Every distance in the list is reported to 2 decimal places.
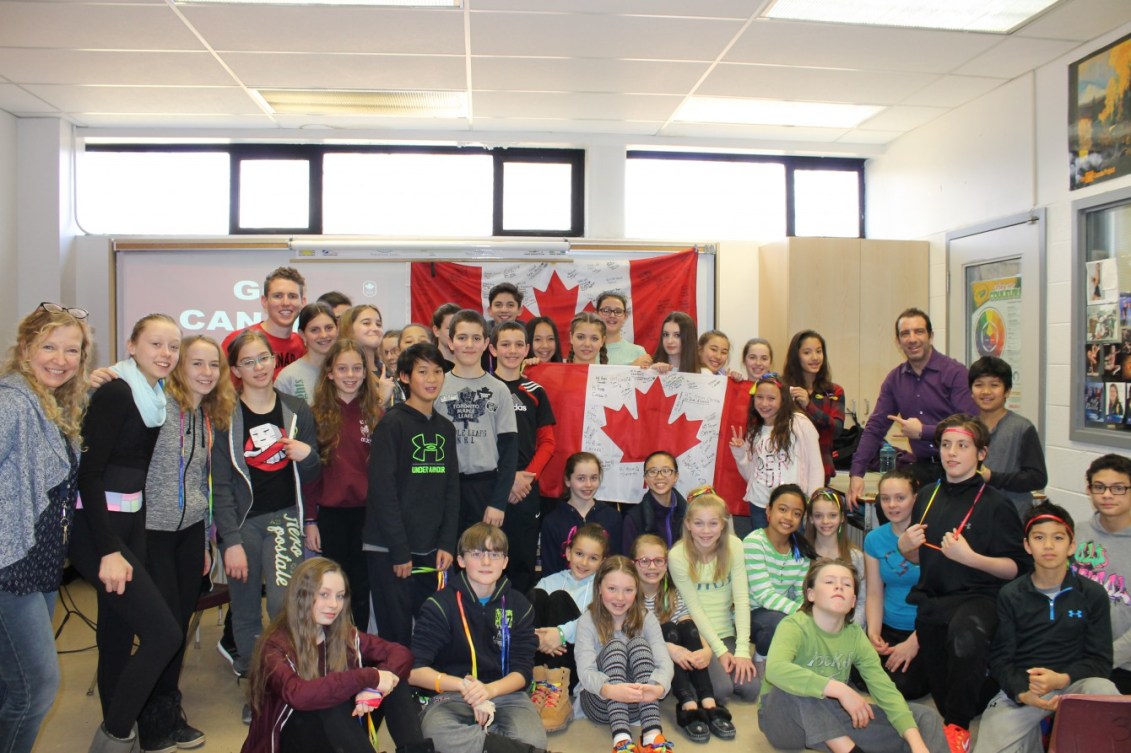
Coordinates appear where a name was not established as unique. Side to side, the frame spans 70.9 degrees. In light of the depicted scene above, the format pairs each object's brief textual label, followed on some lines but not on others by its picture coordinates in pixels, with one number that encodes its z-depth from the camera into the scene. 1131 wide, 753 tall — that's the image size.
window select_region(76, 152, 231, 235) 6.29
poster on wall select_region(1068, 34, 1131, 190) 4.24
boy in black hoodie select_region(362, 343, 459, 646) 3.17
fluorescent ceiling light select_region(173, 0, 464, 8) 3.93
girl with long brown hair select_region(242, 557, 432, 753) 2.42
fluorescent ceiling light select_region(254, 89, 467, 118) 5.39
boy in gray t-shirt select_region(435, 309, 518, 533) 3.49
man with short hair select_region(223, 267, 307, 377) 3.75
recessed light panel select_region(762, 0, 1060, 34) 4.03
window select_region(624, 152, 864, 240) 6.58
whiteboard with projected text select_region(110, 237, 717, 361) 5.99
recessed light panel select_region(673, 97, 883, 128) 5.59
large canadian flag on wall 6.03
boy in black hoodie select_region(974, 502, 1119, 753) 2.78
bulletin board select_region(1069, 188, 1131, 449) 4.24
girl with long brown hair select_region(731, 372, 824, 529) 3.97
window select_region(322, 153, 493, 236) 6.38
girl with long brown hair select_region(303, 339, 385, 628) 3.37
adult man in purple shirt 3.94
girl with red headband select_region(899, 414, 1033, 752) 3.16
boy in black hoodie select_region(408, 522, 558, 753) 2.71
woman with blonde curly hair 2.23
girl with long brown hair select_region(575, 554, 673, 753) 3.01
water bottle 4.80
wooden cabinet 5.93
